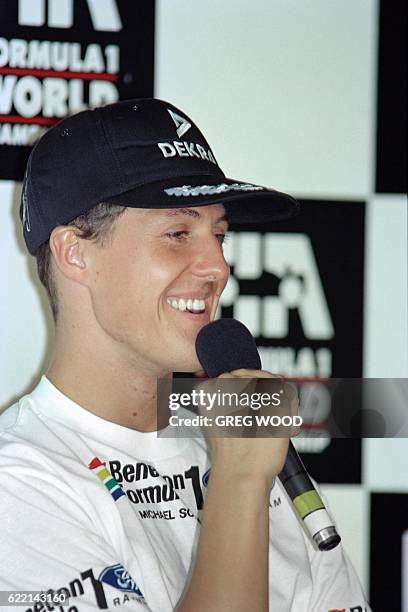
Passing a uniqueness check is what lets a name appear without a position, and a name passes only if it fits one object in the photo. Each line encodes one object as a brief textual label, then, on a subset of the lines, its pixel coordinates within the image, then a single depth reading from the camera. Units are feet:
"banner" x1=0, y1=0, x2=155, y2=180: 13.09
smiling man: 11.75
